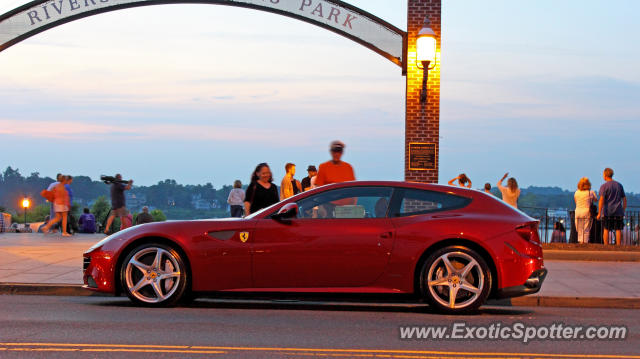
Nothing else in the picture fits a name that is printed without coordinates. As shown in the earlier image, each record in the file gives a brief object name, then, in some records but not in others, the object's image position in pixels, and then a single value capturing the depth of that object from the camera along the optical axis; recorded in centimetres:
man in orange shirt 1172
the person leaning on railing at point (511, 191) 1777
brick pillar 1571
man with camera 1937
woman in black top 1166
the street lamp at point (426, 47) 1538
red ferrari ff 855
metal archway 1598
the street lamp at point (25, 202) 4218
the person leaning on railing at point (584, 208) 1736
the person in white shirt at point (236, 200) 2156
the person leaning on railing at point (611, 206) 1658
